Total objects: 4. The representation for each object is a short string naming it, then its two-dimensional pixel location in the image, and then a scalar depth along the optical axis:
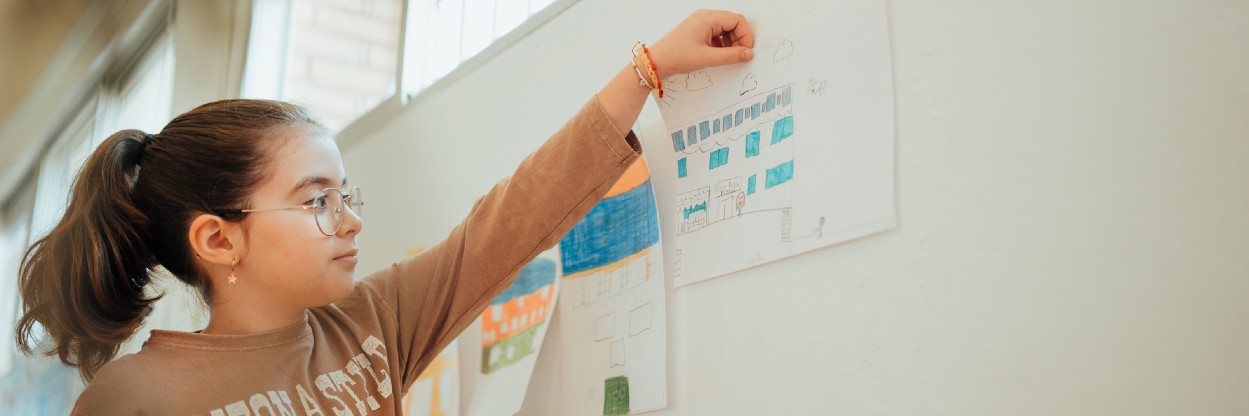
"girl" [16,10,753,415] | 1.11
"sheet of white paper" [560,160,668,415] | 1.18
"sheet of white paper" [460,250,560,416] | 1.39
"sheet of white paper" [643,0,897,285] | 0.93
